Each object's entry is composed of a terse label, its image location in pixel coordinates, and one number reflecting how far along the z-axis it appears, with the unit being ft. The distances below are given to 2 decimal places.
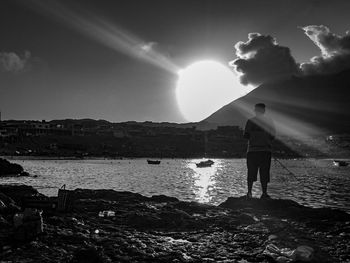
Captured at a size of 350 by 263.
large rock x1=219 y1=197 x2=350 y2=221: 32.35
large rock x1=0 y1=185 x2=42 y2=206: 42.02
